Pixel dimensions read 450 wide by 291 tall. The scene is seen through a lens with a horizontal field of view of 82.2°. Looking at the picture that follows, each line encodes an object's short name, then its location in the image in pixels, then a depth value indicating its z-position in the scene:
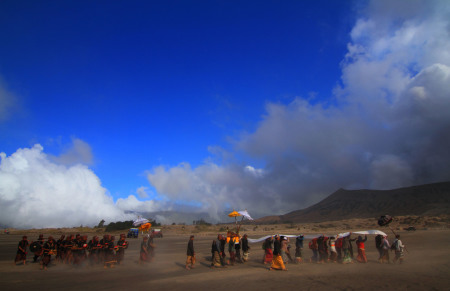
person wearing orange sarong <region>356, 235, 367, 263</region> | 15.99
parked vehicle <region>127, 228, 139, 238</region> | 47.31
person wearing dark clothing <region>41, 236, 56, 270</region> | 15.51
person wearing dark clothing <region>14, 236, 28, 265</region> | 16.47
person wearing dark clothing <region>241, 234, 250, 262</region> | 16.95
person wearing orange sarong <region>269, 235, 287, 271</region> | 14.02
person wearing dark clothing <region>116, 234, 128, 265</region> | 17.25
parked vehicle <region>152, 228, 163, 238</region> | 47.44
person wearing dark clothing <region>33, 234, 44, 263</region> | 17.54
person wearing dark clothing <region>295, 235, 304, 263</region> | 16.36
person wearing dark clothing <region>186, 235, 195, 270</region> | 15.21
